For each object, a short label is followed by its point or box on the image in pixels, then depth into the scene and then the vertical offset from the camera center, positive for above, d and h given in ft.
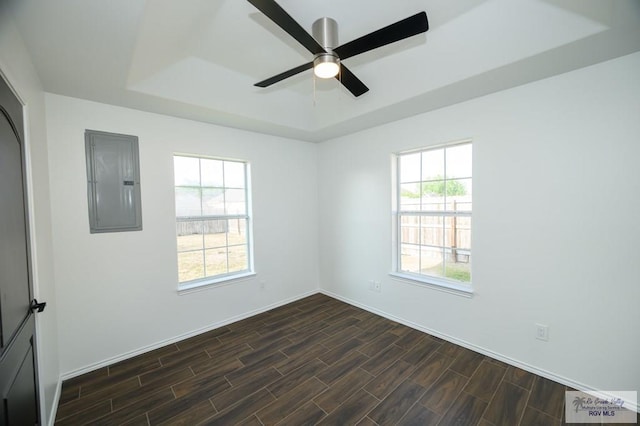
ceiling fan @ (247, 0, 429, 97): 4.43 +3.23
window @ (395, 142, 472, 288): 9.07 -0.46
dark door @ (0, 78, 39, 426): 3.51 -1.18
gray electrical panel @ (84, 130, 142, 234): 7.88 +0.84
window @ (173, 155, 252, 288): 9.96 -0.56
